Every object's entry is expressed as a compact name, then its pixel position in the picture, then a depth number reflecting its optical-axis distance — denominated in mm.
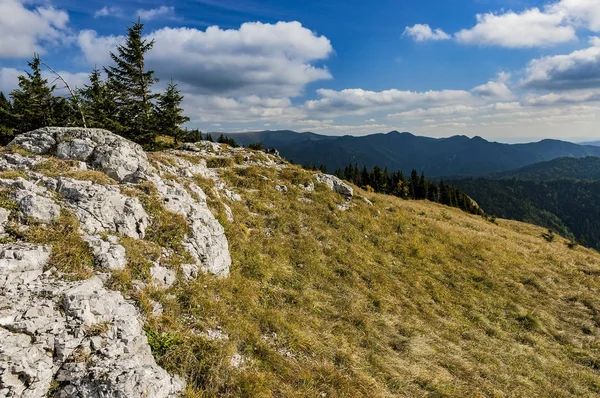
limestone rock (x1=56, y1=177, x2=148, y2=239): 9570
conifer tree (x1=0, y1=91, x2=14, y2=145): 36438
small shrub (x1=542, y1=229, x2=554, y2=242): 34844
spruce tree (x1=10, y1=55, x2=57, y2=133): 39281
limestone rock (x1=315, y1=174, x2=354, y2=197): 24688
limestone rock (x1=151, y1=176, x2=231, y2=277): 11336
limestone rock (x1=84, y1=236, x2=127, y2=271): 8344
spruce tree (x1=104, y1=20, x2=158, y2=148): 35219
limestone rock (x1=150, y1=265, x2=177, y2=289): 9109
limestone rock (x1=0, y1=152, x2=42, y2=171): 11500
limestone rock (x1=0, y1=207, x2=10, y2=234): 7791
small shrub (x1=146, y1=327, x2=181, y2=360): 6938
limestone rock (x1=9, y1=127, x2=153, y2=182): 13047
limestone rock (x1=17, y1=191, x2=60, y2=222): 8512
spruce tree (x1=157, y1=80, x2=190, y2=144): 39750
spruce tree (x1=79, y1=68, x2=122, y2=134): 34562
